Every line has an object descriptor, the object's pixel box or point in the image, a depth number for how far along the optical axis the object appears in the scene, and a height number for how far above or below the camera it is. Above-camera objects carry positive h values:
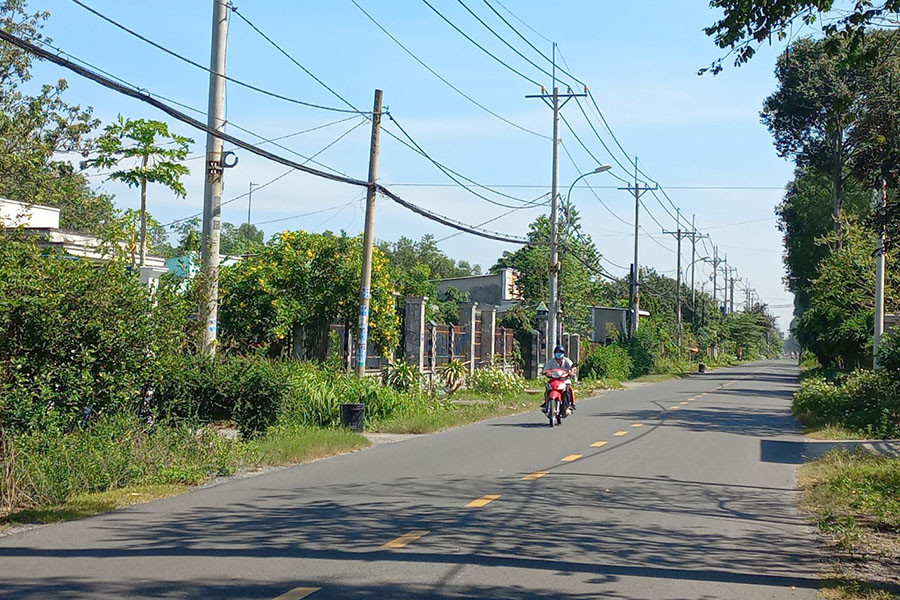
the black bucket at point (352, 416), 19.55 -1.25
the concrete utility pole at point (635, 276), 58.97 +5.03
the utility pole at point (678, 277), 78.45 +6.84
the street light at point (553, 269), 38.88 +3.49
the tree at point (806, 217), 52.28 +8.17
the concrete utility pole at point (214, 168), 17.53 +3.23
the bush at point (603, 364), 50.78 -0.22
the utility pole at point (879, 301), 26.06 +1.78
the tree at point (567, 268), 50.53 +4.68
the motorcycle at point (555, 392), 22.39 -0.76
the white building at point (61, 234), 27.22 +3.30
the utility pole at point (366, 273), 24.03 +1.93
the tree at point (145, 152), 31.03 +6.14
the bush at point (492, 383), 33.56 -0.90
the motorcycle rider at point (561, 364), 22.69 -0.13
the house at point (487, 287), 67.69 +4.94
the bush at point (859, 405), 20.22 -0.87
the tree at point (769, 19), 8.65 +3.07
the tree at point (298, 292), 28.12 +1.71
